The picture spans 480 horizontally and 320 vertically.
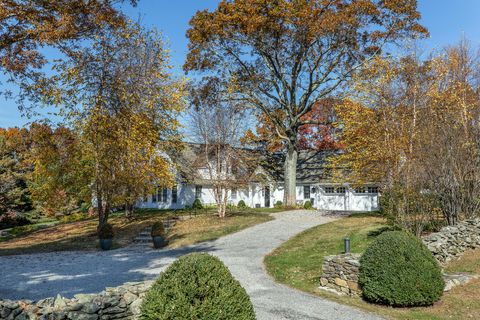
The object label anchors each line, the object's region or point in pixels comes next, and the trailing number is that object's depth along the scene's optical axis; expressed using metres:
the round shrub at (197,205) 37.47
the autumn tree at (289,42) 27.73
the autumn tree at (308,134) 34.44
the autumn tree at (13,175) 39.18
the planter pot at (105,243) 21.70
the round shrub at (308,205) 37.31
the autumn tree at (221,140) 28.50
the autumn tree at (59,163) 24.95
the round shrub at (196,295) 5.82
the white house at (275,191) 37.19
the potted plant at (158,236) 21.12
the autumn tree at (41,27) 14.26
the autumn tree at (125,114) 21.89
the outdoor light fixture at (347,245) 13.51
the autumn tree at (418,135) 16.01
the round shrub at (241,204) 39.16
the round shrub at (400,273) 9.78
